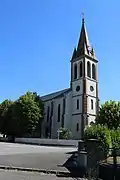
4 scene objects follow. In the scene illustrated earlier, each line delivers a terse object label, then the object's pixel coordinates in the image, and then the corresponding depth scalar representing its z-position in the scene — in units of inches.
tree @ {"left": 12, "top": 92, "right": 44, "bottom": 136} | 1275.1
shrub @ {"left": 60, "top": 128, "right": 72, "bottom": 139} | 1248.8
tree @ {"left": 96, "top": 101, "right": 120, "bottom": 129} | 1129.0
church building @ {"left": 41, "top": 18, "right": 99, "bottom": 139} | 1367.4
